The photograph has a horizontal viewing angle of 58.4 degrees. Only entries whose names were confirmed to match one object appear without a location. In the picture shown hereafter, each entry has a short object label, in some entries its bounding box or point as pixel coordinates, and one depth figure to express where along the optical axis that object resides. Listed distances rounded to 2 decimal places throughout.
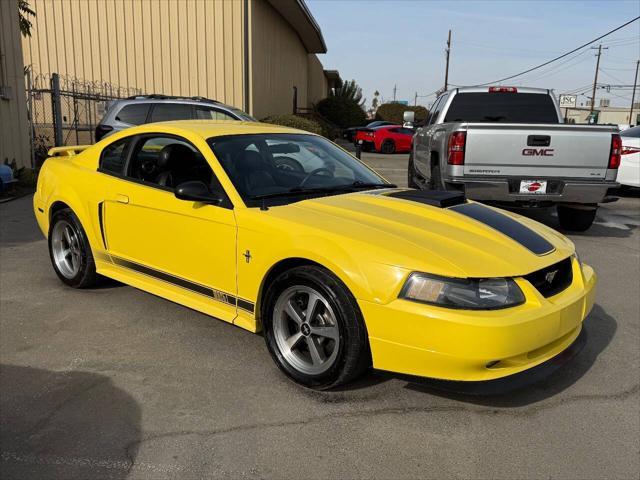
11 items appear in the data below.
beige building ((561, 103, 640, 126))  97.12
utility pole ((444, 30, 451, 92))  53.59
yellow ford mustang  2.83
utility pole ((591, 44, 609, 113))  72.55
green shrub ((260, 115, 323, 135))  19.44
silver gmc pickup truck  6.67
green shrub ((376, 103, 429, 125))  55.75
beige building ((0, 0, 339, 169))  17.67
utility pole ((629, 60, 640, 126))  87.96
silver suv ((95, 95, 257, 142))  10.48
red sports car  24.48
